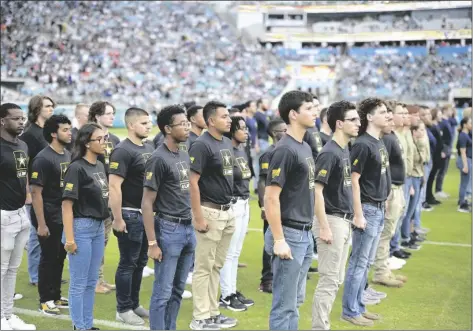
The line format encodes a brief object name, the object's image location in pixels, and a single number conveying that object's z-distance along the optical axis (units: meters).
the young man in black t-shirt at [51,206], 5.97
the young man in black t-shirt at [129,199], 5.71
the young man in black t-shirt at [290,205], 4.55
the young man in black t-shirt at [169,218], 5.09
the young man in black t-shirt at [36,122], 6.79
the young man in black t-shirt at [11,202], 5.33
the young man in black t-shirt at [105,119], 6.75
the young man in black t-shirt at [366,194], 6.08
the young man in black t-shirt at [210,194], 5.70
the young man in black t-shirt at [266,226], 7.25
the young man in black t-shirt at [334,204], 5.29
